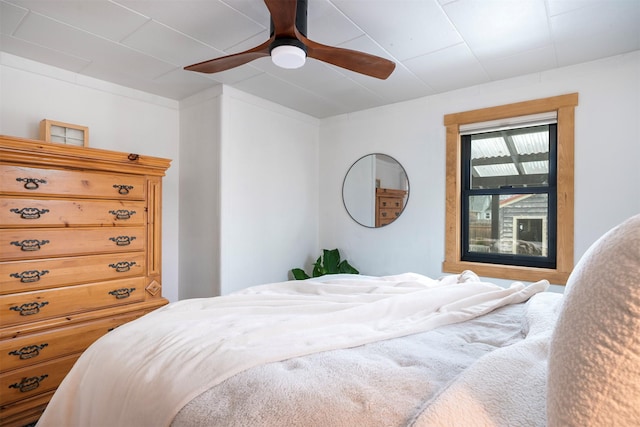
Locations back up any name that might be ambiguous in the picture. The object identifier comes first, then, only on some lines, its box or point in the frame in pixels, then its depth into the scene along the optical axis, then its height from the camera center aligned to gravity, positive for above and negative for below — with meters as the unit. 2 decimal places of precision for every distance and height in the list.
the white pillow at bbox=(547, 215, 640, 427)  0.44 -0.19
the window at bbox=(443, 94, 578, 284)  2.53 +0.21
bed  0.46 -0.43
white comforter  0.90 -0.44
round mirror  3.34 +0.25
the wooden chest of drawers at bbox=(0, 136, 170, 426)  1.87 -0.30
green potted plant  3.49 -0.60
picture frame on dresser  2.29 +0.59
